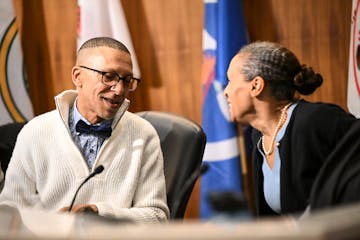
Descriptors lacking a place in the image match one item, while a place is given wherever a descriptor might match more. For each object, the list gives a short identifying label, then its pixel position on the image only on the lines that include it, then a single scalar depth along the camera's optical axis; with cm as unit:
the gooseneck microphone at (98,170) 321
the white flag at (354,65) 575
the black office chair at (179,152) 403
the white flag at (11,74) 650
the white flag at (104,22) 646
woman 347
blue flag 627
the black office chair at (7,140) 444
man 387
